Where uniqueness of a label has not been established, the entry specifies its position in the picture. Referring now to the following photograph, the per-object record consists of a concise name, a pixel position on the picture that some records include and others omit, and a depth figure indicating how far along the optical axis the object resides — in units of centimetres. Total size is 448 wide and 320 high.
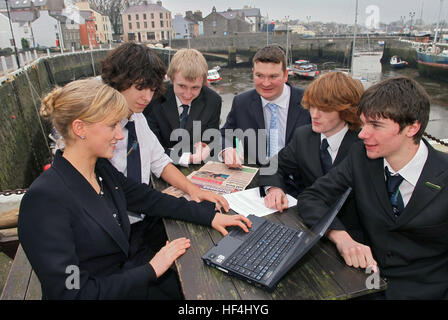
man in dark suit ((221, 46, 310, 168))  358
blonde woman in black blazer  147
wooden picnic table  151
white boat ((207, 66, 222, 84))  3086
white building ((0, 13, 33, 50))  2573
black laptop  158
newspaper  265
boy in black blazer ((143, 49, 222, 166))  349
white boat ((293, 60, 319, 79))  3297
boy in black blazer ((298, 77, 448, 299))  186
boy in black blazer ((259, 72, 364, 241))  245
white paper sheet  228
